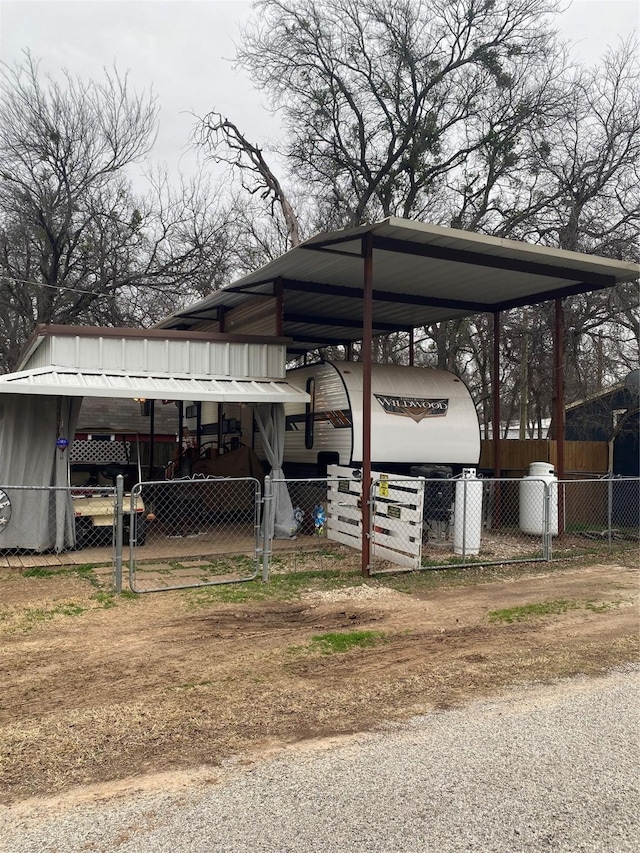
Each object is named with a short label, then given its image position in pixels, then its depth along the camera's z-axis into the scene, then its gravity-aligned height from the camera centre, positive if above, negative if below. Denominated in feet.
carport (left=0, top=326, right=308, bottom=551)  34.35 +3.24
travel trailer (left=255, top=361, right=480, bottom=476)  42.75 +1.89
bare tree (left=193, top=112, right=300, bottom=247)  89.92 +37.04
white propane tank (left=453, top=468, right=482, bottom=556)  37.37 -3.71
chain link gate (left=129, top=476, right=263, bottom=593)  29.90 -5.38
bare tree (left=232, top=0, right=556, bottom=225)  73.41 +39.35
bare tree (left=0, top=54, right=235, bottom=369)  77.51 +24.19
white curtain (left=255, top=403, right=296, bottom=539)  40.16 -0.48
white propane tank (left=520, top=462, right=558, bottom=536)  42.83 -3.21
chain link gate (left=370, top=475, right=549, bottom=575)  32.65 -4.13
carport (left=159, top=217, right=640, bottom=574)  33.50 +10.22
